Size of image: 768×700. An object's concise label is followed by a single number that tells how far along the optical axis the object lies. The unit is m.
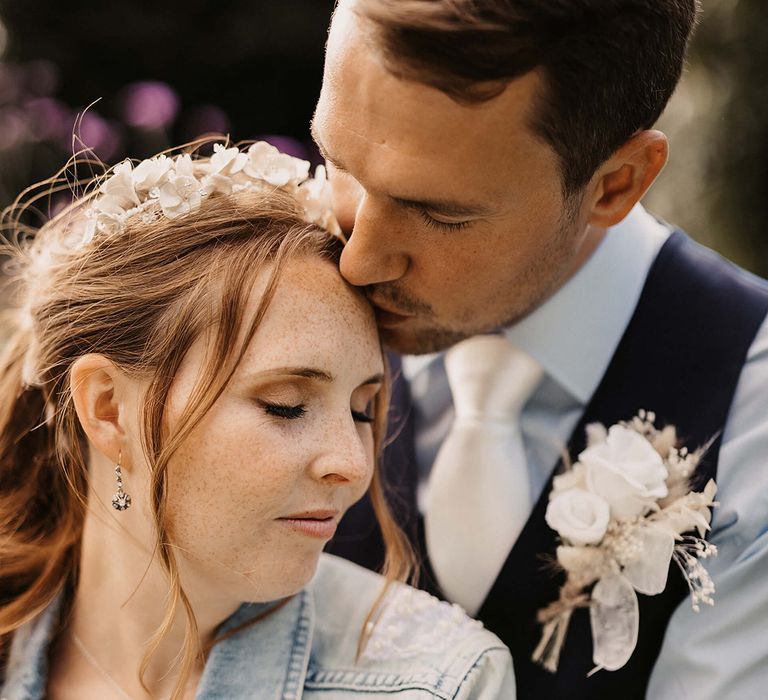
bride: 1.98
